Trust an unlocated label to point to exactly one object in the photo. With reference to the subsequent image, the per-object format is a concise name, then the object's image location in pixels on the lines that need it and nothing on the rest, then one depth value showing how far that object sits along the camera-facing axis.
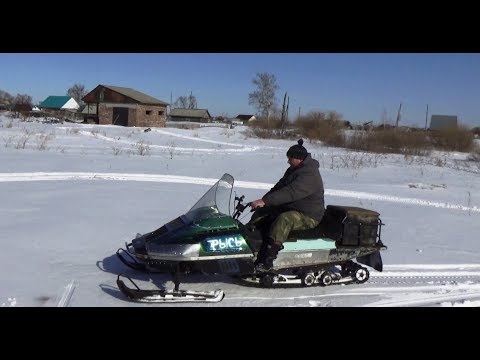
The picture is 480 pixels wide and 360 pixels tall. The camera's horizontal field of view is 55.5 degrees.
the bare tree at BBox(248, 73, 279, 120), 66.38
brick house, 38.94
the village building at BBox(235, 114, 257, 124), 89.45
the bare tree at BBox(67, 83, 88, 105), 80.31
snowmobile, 4.43
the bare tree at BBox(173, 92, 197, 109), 87.81
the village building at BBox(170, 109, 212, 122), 71.19
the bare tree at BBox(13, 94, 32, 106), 62.53
